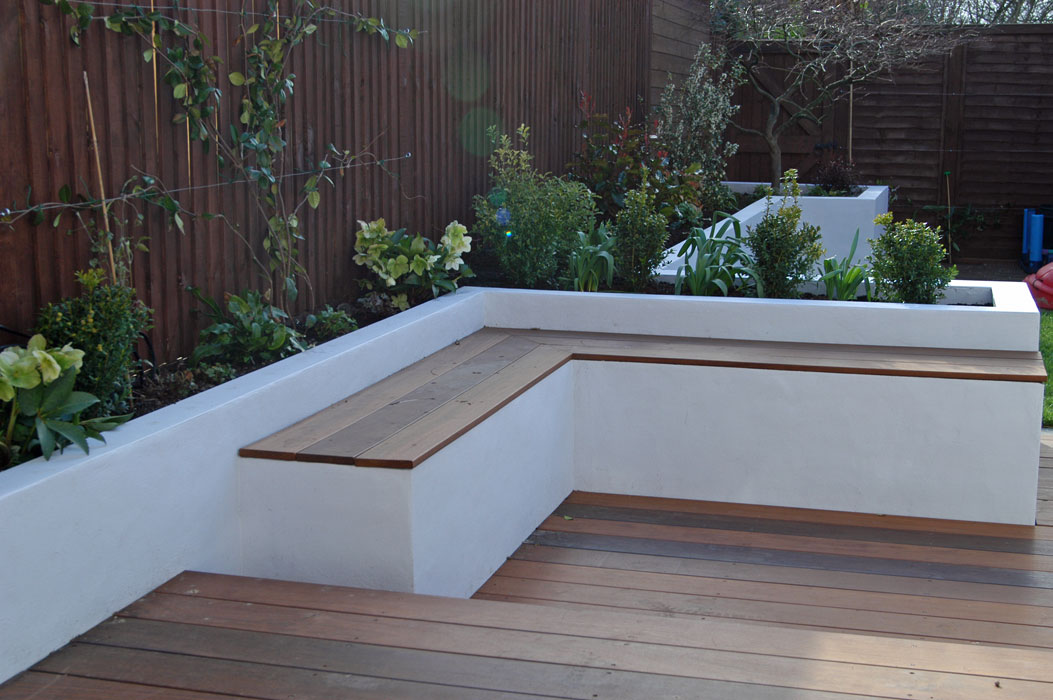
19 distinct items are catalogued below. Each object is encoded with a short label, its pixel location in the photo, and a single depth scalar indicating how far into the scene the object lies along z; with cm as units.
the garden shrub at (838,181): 929
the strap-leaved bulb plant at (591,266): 485
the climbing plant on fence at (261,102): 312
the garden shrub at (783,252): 474
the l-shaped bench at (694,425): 324
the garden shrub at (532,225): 488
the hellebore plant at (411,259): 436
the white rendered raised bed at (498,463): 232
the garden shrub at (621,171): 646
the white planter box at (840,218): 819
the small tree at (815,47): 980
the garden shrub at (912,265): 450
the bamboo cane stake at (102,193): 283
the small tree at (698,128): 805
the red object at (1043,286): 811
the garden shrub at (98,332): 260
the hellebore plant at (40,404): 230
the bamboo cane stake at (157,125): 309
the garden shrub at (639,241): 490
